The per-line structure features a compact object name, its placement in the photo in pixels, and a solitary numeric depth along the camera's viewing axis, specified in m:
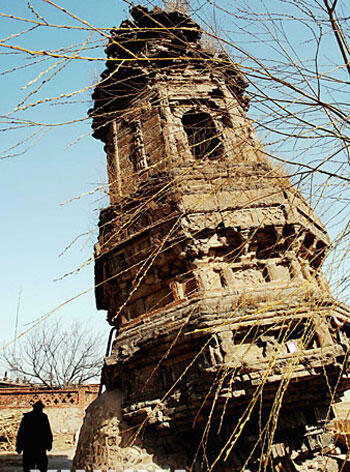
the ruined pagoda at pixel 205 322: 4.33
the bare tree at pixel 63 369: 26.17
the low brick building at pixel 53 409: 11.81
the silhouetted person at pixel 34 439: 6.33
